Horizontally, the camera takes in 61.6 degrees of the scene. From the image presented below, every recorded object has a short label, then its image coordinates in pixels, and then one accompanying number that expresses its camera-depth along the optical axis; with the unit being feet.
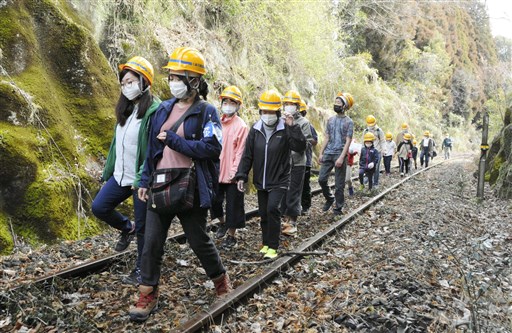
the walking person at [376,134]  43.34
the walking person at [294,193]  23.71
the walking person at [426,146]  80.18
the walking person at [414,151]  77.82
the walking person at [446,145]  110.63
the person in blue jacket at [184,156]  12.44
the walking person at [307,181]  27.86
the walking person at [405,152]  64.59
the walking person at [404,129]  67.04
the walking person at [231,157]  20.84
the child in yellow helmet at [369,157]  40.40
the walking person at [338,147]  27.07
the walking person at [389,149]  60.77
